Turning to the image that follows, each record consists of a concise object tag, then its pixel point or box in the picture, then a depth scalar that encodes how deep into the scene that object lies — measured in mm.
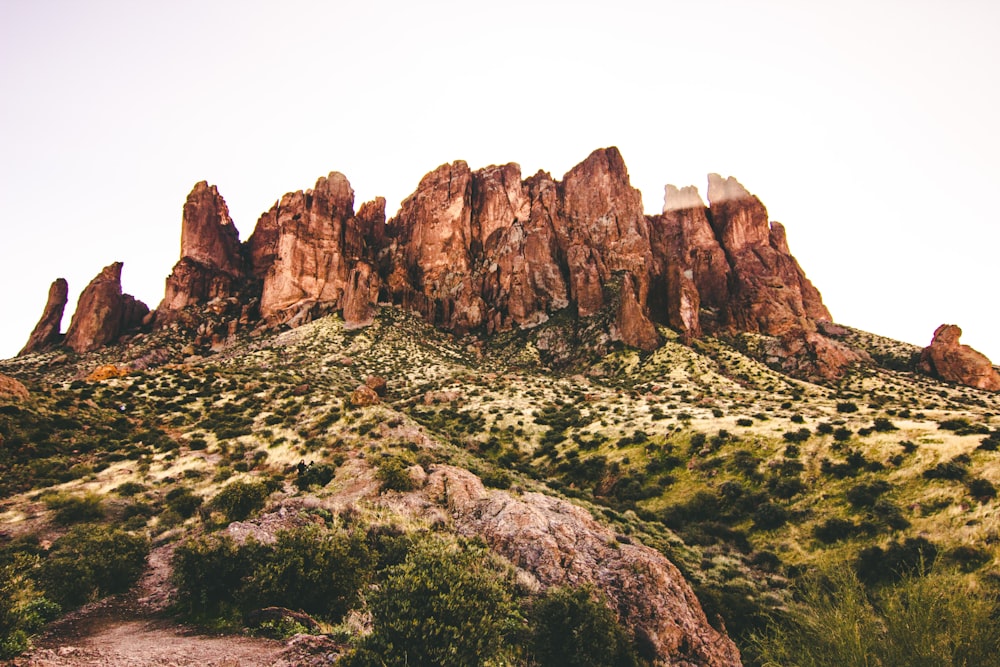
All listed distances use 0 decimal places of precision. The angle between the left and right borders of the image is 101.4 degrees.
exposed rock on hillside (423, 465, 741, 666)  15398
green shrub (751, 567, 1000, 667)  9250
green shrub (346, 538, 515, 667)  10656
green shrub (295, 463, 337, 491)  24234
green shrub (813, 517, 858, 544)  22891
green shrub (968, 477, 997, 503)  21236
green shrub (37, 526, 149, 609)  13273
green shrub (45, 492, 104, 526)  19188
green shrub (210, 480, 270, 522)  20219
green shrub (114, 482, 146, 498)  22516
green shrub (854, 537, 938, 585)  19156
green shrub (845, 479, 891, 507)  24433
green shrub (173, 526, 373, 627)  13906
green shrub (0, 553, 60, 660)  9797
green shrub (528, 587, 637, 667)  13445
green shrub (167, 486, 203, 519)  21062
